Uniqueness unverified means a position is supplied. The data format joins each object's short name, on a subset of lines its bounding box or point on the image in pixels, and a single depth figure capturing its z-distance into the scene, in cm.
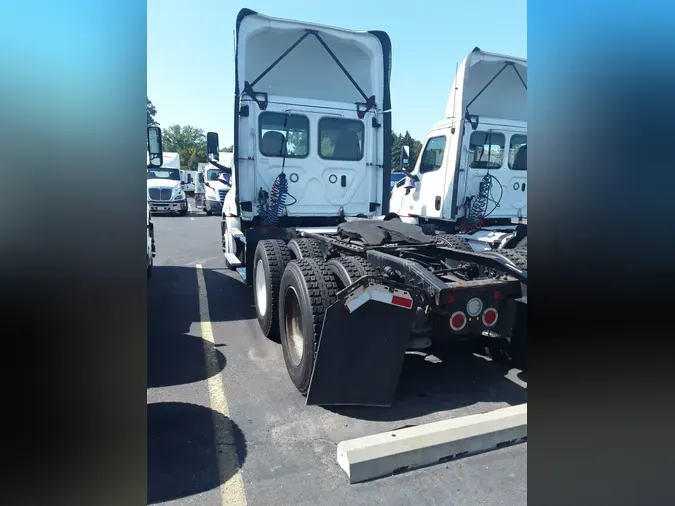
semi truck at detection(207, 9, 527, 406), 341
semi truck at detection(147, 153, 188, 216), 2156
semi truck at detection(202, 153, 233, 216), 2141
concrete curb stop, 273
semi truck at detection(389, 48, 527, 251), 803
